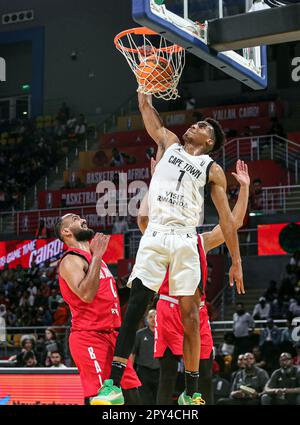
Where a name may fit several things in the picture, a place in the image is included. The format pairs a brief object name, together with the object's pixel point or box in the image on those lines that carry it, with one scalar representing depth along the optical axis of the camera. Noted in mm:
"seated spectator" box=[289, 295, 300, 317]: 14256
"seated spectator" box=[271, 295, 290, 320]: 14546
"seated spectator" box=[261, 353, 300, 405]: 10586
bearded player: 6000
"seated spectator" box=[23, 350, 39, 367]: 11570
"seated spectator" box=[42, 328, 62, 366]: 13045
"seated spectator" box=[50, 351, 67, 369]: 10883
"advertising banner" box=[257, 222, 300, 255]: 17047
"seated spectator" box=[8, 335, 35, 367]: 11602
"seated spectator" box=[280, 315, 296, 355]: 12336
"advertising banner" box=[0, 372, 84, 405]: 8336
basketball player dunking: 5379
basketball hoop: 6227
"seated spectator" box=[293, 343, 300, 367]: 11791
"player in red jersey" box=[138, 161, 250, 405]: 6102
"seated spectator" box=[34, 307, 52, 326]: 17547
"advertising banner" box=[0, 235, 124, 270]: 18406
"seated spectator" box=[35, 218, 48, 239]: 20297
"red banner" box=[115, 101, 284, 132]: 22422
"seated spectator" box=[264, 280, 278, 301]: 15406
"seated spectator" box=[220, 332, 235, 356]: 13007
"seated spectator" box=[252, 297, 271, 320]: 14773
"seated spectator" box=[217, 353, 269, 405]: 10898
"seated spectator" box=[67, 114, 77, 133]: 26281
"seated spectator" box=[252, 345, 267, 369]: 12355
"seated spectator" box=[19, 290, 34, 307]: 18652
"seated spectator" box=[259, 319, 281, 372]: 12523
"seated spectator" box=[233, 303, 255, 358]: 13047
